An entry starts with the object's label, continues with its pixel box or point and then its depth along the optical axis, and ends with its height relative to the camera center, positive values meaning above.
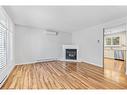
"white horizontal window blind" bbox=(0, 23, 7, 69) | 2.12 +0.02
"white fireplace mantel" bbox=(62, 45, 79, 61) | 5.07 -0.03
